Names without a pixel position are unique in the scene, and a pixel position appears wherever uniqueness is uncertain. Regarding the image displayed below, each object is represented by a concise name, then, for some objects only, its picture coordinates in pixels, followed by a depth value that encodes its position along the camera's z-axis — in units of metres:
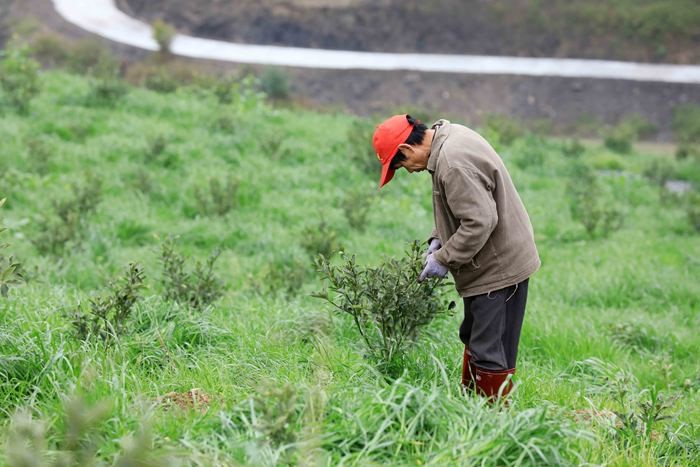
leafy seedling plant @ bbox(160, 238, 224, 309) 10.64
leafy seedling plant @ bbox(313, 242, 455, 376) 7.79
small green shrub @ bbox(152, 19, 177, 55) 57.50
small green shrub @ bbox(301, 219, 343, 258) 15.45
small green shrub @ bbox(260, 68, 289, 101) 49.94
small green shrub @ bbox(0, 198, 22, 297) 7.21
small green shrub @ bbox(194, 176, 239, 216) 17.83
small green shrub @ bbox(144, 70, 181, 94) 35.59
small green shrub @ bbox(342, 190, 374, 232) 17.66
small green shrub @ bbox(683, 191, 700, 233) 20.64
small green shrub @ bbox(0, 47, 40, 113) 23.66
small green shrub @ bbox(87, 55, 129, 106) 25.50
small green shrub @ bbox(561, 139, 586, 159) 31.94
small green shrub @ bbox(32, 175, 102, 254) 14.55
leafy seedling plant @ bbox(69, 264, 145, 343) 8.27
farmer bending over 7.25
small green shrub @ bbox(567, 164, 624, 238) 19.19
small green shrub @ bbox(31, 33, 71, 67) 52.84
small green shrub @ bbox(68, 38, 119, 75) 46.49
